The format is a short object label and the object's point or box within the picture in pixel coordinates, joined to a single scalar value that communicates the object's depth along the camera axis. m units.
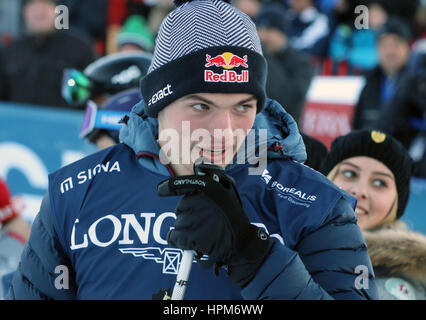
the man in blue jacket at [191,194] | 3.81
